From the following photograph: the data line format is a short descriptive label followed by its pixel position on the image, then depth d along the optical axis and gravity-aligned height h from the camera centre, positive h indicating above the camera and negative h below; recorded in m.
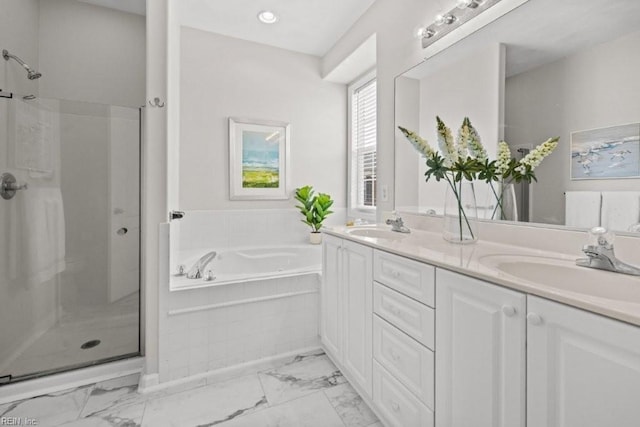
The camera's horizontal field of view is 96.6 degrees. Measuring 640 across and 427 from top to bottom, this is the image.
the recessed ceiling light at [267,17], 2.41 +1.65
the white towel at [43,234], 1.78 -0.17
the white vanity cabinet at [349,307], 1.42 -0.56
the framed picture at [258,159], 2.82 +0.49
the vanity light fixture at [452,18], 1.48 +1.07
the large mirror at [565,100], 0.97 +0.45
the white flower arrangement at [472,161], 1.27 +0.22
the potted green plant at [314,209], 2.99 -0.01
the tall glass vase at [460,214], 1.37 -0.03
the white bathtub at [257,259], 2.56 -0.49
